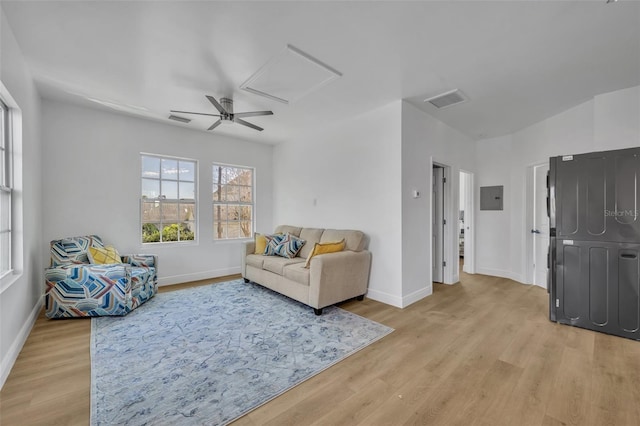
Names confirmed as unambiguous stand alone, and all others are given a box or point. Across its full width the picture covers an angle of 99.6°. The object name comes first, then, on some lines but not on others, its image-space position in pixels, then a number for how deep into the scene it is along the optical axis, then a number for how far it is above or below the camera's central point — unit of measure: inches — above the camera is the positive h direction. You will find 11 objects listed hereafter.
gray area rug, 67.5 -48.0
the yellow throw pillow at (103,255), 133.4 -21.7
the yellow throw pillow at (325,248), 136.5 -18.7
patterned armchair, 117.2 -32.6
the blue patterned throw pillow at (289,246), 166.7 -21.4
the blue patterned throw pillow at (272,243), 171.2 -20.0
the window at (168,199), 172.2 +8.7
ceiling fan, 124.6 +46.2
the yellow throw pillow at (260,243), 177.3 -20.4
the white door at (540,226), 170.4 -9.3
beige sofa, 125.7 -30.9
